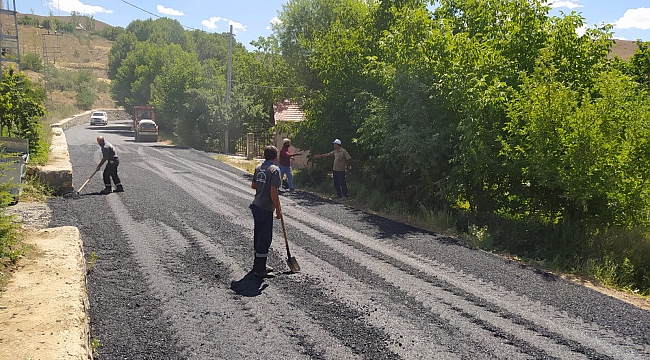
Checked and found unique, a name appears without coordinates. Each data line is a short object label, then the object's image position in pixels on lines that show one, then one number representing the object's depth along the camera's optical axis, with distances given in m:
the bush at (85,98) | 77.55
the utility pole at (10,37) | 20.56
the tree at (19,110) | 15.04
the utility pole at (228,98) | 30.98
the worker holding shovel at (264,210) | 6.97
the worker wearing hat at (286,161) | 15.63
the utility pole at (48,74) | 69.06
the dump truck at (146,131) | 39.22
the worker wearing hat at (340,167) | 14.84
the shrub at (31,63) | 76.56
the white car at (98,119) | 57.38
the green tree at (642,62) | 15.33
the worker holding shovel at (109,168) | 13.70
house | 25.79
